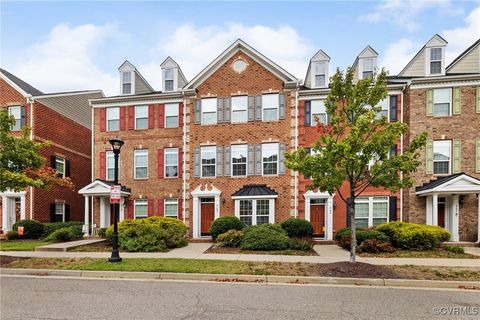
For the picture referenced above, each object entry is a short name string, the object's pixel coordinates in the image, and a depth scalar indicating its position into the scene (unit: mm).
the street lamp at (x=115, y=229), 10398
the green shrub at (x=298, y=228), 15945
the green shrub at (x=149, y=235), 13031
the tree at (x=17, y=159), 10773
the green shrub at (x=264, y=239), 12938
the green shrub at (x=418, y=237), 13141
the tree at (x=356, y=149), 9414
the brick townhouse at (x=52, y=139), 19906
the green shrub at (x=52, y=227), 18492
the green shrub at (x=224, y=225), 16172
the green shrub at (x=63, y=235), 16219
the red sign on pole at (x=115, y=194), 10656
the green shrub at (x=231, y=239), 14047
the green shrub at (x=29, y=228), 18203
